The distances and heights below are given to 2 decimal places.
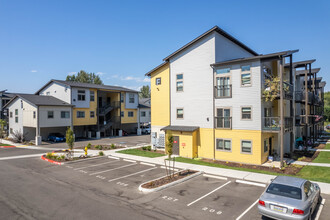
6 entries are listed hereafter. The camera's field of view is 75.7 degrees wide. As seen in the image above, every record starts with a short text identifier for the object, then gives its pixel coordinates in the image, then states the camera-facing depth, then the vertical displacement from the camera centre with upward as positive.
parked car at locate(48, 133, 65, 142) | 35.69 -3.90
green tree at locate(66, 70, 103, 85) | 78.50 +13.70
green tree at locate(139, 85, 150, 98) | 105.06 +11.28
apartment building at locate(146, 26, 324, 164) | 18.39 +1.13
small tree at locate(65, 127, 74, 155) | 21.11 -2.38
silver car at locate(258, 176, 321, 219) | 7.90 -3.42
